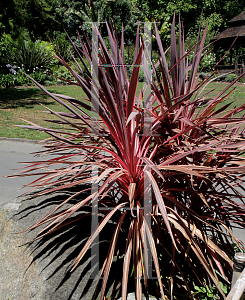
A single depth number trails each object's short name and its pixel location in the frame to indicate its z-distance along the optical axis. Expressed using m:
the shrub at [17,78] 20.07
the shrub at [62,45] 24.80
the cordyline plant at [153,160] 1.94
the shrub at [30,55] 21.70
